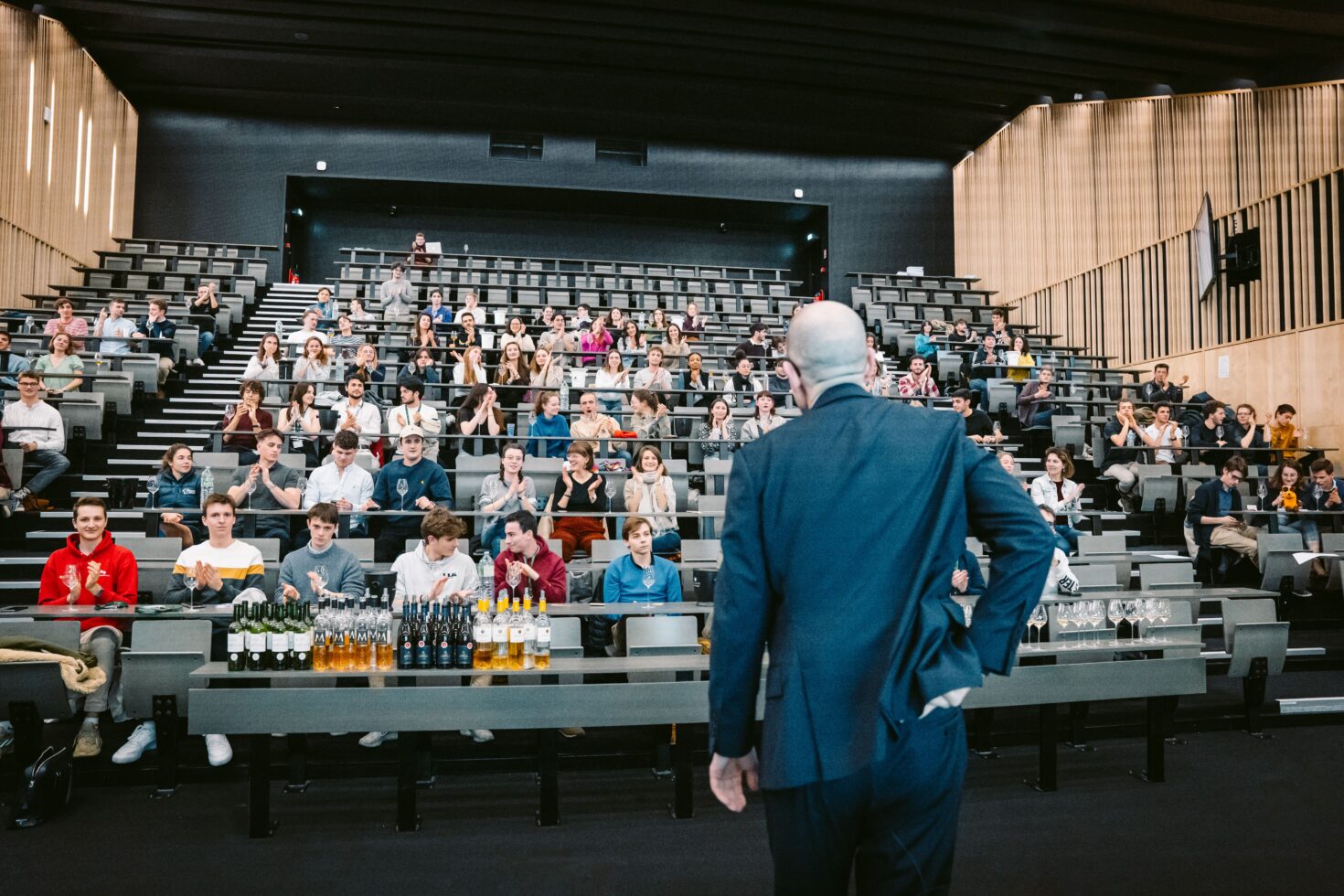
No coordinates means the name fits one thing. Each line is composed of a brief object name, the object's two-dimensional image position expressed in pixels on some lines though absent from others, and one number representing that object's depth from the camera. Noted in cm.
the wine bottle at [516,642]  324
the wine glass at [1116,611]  388
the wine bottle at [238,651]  312
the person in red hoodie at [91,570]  397
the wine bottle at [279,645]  313
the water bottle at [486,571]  418
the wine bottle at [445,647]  322
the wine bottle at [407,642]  319
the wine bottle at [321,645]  314
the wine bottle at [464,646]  323
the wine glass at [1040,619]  377
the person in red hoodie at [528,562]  427
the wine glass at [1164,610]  390
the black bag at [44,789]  308
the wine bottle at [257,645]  313
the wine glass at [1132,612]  387
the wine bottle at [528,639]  324
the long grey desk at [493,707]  303
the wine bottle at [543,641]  325
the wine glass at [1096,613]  383
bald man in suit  129
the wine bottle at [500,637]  325
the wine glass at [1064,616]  383
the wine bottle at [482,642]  323
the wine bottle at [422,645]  320
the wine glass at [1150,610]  387
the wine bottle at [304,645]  313
